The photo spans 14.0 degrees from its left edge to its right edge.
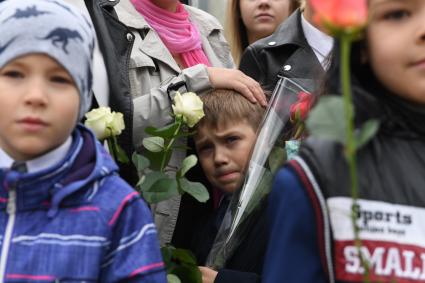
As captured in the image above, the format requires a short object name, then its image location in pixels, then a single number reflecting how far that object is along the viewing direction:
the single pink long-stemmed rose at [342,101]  1.73
